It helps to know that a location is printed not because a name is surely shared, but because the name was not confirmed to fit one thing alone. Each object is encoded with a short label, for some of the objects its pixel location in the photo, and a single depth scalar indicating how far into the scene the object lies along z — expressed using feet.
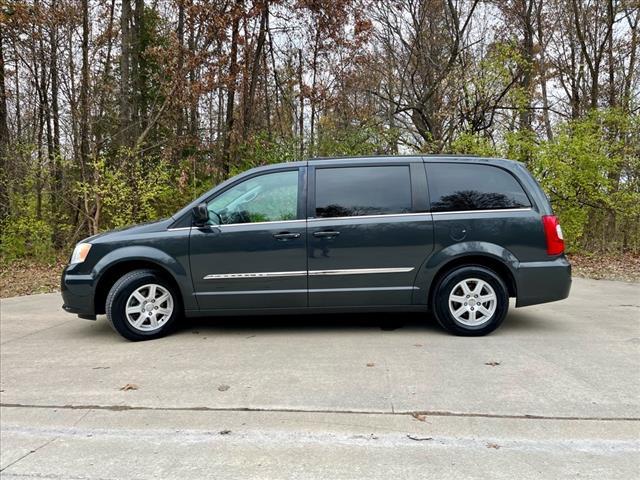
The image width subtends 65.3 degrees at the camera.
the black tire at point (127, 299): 17.10
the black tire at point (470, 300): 17.01
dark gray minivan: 17.02
